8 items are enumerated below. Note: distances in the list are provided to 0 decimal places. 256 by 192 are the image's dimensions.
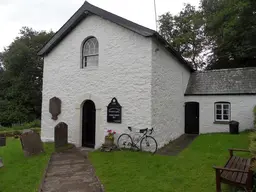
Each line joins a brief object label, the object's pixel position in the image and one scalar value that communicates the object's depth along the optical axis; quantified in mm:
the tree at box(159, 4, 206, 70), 23750
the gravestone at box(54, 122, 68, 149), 9117
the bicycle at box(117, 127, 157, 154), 8754
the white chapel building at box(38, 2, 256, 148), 9195
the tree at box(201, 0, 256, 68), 17172
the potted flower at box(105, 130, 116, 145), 9172
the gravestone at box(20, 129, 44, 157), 8367
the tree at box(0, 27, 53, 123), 23766
